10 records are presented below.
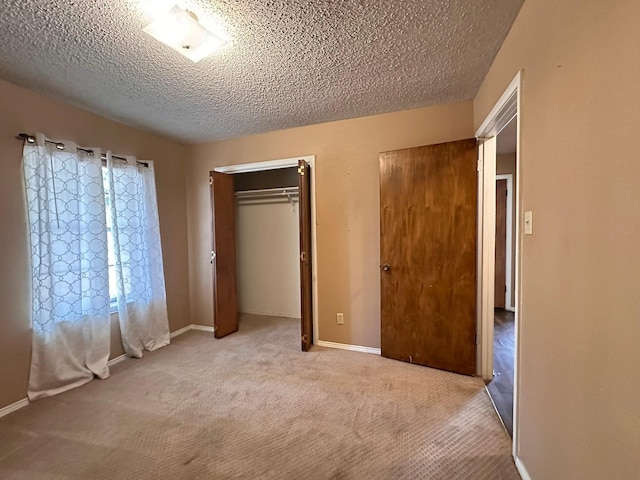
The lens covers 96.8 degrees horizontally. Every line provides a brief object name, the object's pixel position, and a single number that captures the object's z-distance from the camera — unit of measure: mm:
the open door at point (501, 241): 4250
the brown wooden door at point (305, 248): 2934
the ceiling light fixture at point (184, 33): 1372
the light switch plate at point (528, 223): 1357
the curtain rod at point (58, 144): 2129
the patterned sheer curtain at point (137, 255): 2752
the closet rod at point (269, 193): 4031
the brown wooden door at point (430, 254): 2381
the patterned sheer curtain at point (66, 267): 2164
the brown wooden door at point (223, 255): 3314
